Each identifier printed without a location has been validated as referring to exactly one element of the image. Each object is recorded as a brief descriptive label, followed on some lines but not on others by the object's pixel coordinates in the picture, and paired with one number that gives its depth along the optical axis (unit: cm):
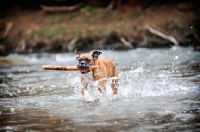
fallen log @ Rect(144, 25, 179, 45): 3591
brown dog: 1352
